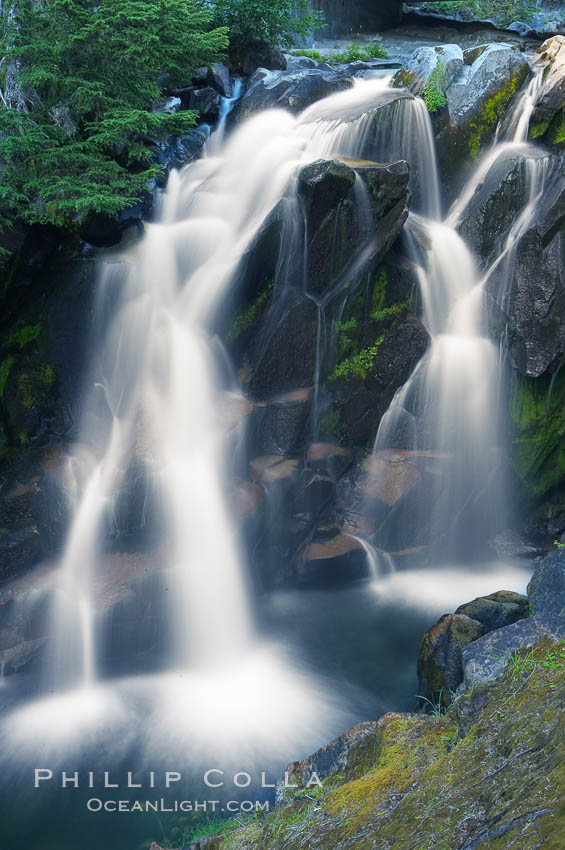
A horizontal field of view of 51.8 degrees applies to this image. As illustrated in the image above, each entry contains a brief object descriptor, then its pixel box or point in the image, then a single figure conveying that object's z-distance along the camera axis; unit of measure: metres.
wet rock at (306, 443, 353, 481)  9.31
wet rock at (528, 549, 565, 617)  5.06
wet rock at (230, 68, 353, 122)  12.95
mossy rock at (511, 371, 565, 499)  9.73
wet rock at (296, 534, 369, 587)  9.05
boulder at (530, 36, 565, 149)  10.21
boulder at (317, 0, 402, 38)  21.48
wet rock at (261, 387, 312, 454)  9.16
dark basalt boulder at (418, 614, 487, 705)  5.81
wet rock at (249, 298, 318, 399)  9.15
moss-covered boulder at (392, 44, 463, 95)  11.44
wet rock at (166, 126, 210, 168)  12.04
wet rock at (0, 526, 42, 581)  7.75
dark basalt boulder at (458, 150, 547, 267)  9.89
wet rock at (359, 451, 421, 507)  9.44
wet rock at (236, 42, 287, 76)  14.44
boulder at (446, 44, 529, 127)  11.01
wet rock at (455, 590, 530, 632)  6.22
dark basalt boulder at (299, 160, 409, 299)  8.76
